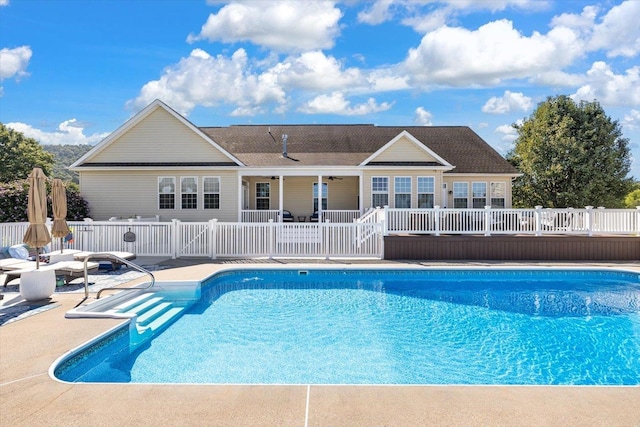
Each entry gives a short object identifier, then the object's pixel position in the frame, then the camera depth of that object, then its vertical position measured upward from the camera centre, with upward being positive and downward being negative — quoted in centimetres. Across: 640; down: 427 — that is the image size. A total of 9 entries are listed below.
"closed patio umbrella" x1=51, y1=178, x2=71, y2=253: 1147 +9
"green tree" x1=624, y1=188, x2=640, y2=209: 5801 +202
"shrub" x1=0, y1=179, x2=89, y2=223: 1795 +59
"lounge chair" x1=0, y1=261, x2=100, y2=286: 990 -129
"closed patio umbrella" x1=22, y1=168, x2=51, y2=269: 862 -1
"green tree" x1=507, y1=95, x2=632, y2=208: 2372 +306
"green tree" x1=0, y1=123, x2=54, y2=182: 4600 +680
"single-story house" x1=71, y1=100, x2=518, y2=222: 1955 +193
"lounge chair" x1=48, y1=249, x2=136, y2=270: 1147 -117
